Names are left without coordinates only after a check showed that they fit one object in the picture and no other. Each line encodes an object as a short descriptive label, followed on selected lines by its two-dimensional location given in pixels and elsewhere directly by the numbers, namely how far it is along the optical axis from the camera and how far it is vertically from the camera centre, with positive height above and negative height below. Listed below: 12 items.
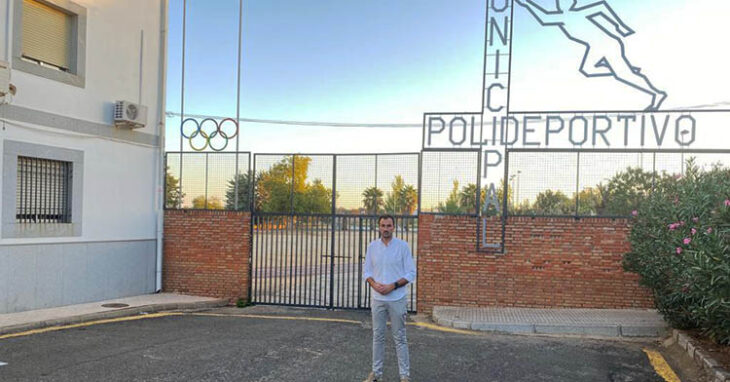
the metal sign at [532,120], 10.49 +1.60
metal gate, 11.83 -0.04
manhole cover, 11.05 -2.24
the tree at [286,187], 12.54 +0.22
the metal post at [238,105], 12.84 +2.10
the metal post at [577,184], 10.74 +0.36
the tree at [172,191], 13.23 +0.08
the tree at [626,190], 10.40 +0.26
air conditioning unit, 11.88 +1.70
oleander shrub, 5.53 -0.53
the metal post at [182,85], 13.17 +2.62
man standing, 5.96 -0.97
